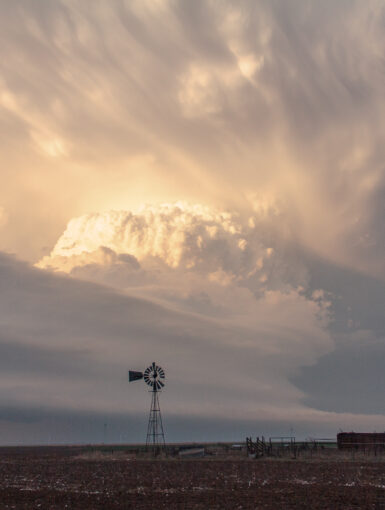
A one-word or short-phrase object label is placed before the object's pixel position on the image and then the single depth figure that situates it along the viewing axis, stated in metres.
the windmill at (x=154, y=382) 94.00
